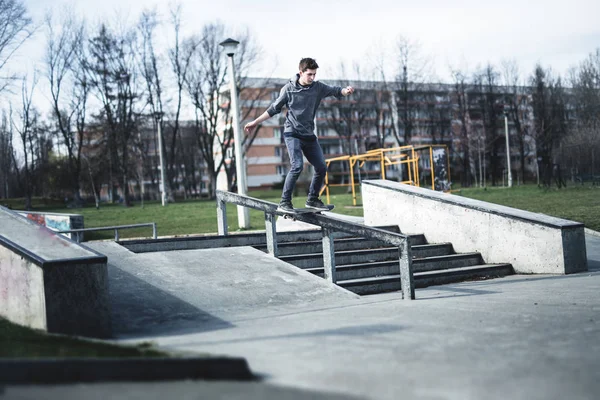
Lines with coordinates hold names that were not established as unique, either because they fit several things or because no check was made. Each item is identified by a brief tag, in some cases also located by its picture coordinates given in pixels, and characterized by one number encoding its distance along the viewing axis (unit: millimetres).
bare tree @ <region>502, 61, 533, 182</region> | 65250
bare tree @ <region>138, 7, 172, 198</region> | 46031
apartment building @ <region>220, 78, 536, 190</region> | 58703
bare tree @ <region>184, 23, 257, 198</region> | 45312
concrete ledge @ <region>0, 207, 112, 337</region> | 5113
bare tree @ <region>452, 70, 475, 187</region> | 61169
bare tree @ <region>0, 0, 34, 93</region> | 28297
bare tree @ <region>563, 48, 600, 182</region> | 32469
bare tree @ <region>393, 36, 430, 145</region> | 55875
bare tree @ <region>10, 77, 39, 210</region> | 43969
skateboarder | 7715
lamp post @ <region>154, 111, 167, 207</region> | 38556
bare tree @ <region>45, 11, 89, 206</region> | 44094
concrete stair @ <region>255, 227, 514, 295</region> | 8500
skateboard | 8109
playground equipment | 22344
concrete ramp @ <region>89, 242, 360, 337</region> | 5867
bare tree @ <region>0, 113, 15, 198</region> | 51594
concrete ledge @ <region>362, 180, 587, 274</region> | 9203
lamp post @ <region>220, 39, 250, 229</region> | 16469
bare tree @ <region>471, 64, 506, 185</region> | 65638
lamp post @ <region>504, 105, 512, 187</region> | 43938
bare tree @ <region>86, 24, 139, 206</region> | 44969
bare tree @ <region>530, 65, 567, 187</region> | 62375
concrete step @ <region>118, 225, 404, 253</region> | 8820
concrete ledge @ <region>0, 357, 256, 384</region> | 3107
